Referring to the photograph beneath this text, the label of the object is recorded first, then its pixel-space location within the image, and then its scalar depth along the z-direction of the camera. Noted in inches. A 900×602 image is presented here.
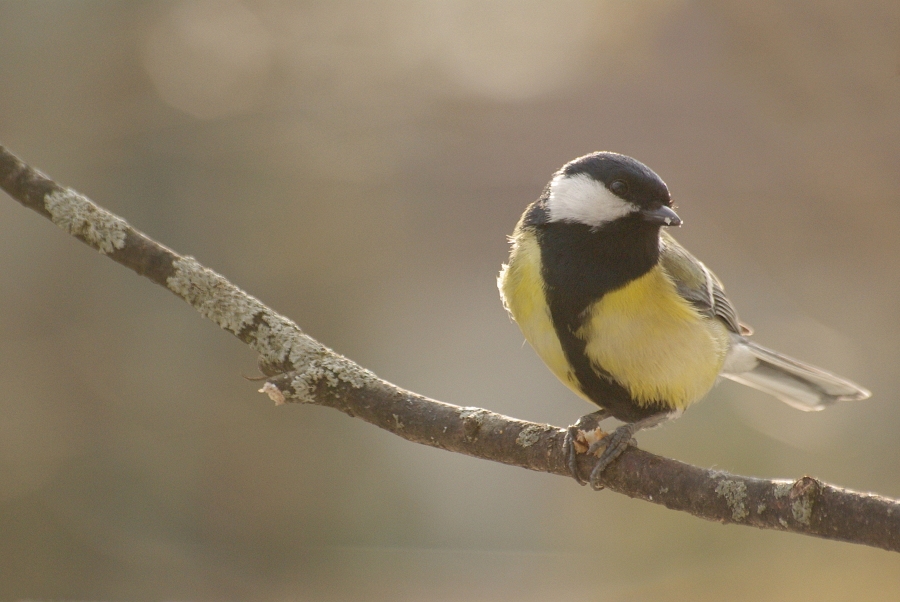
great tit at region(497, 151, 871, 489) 103.5
